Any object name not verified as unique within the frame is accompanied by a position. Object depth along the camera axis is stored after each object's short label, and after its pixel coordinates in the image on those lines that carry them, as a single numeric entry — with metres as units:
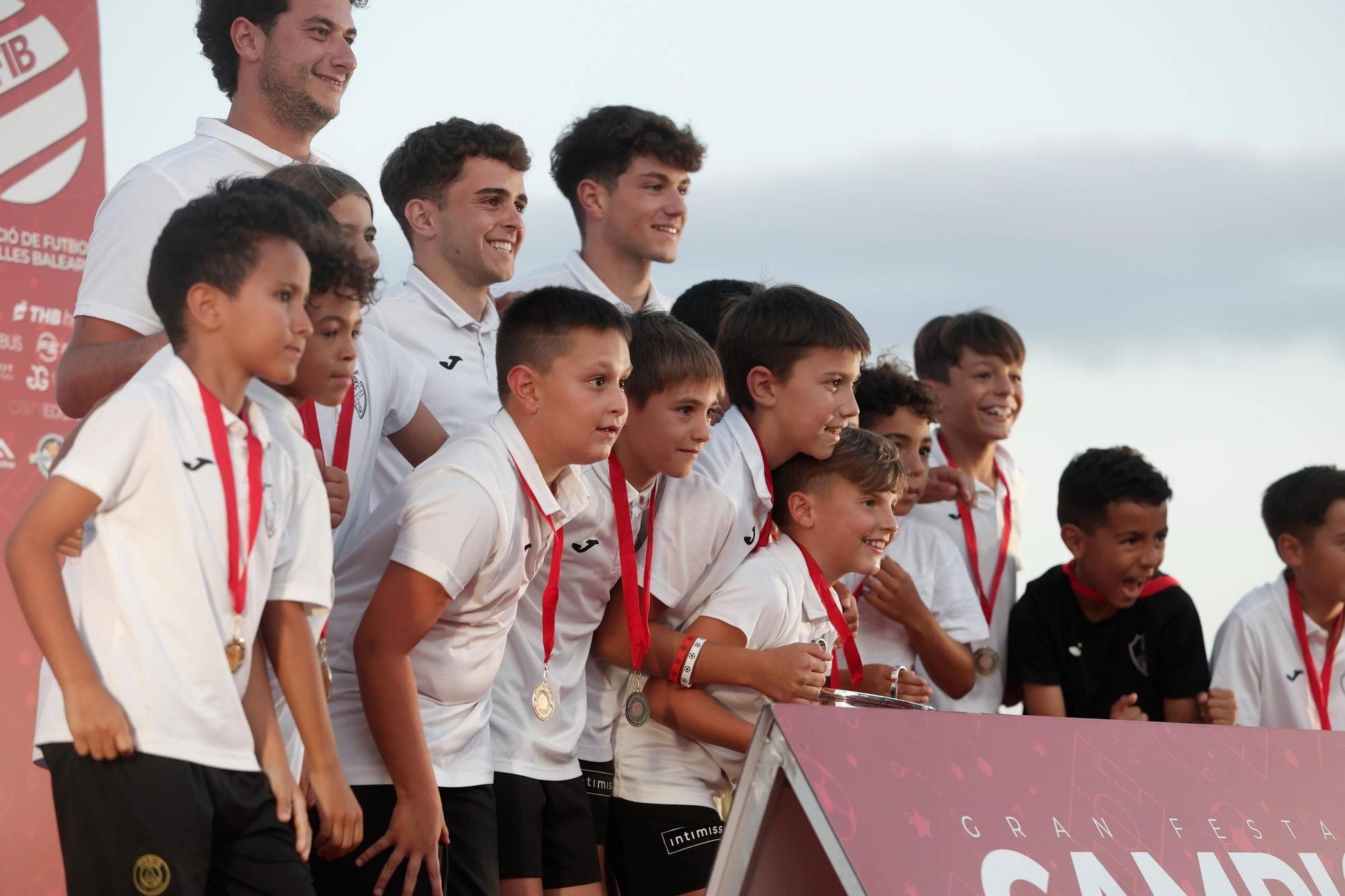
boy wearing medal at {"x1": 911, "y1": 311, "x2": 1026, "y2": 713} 10.32
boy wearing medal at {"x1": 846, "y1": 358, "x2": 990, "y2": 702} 9.30
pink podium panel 5.22
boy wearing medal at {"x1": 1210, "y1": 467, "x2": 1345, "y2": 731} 10.60
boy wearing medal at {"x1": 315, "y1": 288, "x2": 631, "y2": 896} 5.70
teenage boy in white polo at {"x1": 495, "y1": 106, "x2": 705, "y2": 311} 10.21
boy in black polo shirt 10.16
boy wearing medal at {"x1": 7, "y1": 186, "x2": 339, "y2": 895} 4.29
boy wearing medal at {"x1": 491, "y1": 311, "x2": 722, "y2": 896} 6.76
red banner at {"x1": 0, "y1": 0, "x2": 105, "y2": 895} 10.01
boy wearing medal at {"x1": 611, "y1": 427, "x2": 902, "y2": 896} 7.45
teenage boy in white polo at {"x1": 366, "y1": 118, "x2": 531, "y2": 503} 7.98
